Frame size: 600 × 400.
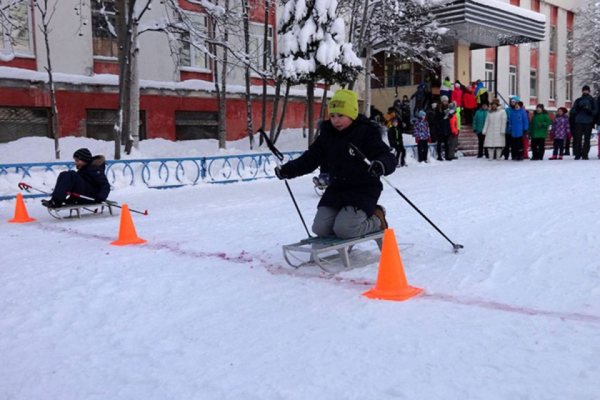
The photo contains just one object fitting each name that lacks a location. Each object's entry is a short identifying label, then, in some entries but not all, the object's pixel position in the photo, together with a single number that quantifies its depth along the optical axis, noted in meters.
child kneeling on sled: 4.98
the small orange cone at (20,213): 8.80
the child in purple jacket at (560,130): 16.91
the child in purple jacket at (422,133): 16.89
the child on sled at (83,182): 8.43
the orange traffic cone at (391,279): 4.20
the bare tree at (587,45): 38.09
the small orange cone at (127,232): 6.69
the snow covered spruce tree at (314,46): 15.95
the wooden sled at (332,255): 4.80
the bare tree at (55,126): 15.22
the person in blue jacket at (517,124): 16.34
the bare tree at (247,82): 18.76
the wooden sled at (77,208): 8.52
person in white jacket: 16.58
